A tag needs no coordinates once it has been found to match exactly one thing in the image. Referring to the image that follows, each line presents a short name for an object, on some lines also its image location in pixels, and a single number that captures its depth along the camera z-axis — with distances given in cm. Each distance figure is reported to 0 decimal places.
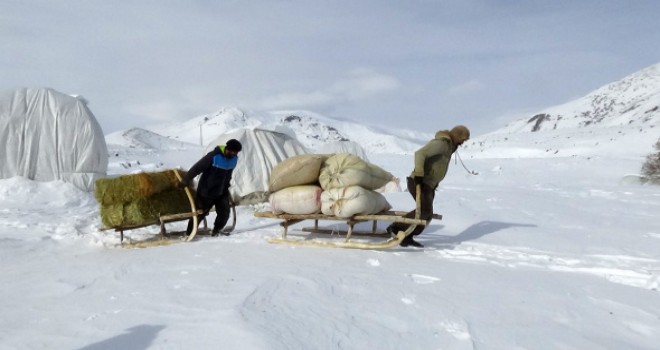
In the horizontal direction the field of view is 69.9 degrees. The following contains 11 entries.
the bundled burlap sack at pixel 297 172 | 625
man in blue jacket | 659
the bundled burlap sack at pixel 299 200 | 612
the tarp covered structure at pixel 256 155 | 1203
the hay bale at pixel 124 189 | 647
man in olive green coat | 602
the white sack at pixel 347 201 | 589
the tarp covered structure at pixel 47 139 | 1257
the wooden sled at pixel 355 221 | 576
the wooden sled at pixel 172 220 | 652
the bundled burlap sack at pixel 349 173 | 603
